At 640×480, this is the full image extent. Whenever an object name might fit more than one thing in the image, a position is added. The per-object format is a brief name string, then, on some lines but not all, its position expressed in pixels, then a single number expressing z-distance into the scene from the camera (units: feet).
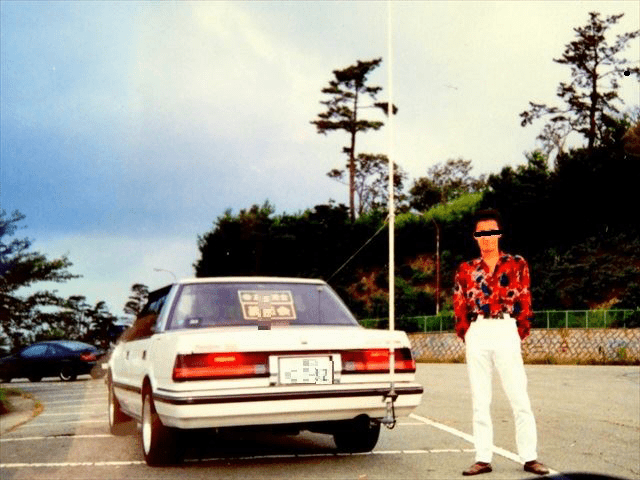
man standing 17.52
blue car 93.30
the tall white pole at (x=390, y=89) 21.53
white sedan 23.16
